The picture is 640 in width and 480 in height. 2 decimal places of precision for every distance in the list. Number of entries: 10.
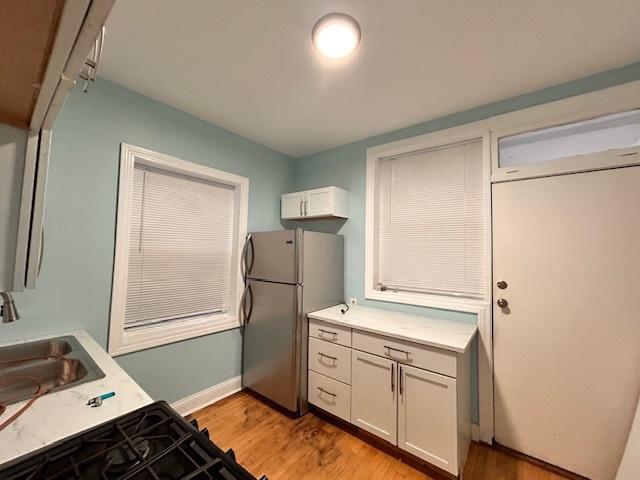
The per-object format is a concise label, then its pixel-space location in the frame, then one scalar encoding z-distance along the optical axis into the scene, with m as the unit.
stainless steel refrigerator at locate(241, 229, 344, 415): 2.23
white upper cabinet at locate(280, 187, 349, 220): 2.67
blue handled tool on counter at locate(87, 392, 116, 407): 0.89
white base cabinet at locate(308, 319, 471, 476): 1.57
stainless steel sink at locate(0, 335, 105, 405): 1.17
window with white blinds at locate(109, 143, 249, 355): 1.91
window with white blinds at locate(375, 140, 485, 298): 2.11
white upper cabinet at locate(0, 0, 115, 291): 0.38
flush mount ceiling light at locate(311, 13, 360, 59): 1.31
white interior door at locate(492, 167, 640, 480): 1.55
